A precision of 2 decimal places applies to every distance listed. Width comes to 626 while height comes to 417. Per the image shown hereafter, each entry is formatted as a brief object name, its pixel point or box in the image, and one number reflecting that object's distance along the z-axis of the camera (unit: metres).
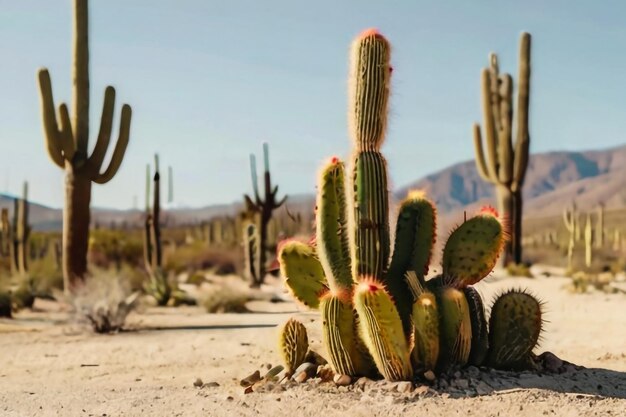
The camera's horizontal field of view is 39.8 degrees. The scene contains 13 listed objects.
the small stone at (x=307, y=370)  8.03
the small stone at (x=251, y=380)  8.31
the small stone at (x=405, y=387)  7.24
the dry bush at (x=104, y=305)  13.45
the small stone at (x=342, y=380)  7.64
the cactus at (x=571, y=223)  28.19
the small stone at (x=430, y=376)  7.43
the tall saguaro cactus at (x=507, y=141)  24.06
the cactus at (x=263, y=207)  25.94
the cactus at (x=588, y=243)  29.58
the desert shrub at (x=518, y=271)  23.50
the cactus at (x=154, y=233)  24.61
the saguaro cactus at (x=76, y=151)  16.09
